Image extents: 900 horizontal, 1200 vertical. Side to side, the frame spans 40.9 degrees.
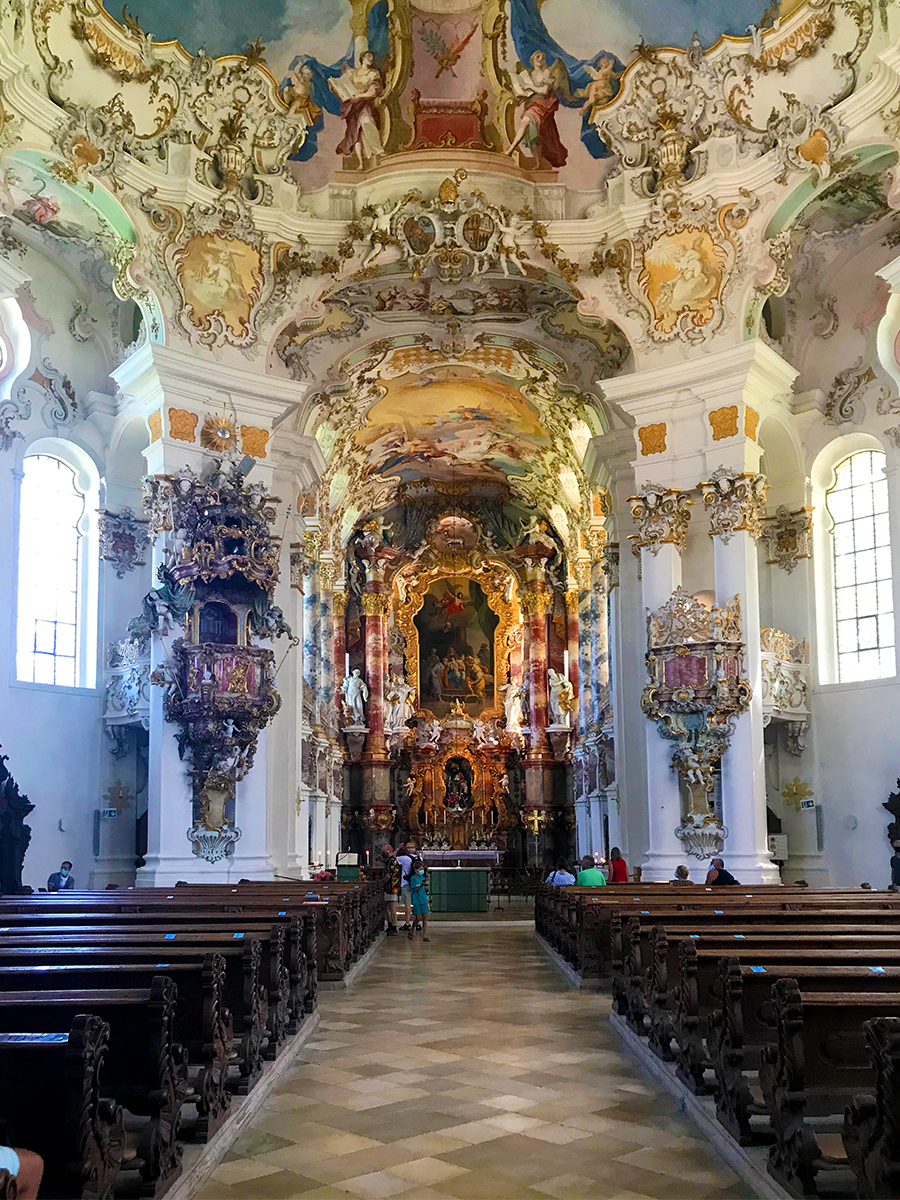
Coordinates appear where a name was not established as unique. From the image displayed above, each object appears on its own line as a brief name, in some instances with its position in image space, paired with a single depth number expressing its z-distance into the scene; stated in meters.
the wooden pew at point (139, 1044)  4.85
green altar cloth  25.03
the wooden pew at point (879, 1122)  3.87
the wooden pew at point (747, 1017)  5.56
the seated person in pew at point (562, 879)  19.00
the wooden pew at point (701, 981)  6.43
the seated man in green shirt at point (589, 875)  16.64
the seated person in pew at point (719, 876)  14.69
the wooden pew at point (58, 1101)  4.05
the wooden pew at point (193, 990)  5.73
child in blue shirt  18.88
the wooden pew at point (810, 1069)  4.80
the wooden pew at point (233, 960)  6.35
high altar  33.41
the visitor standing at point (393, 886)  19.88
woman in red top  17.75
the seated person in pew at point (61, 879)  16.34
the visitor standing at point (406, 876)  19.72
